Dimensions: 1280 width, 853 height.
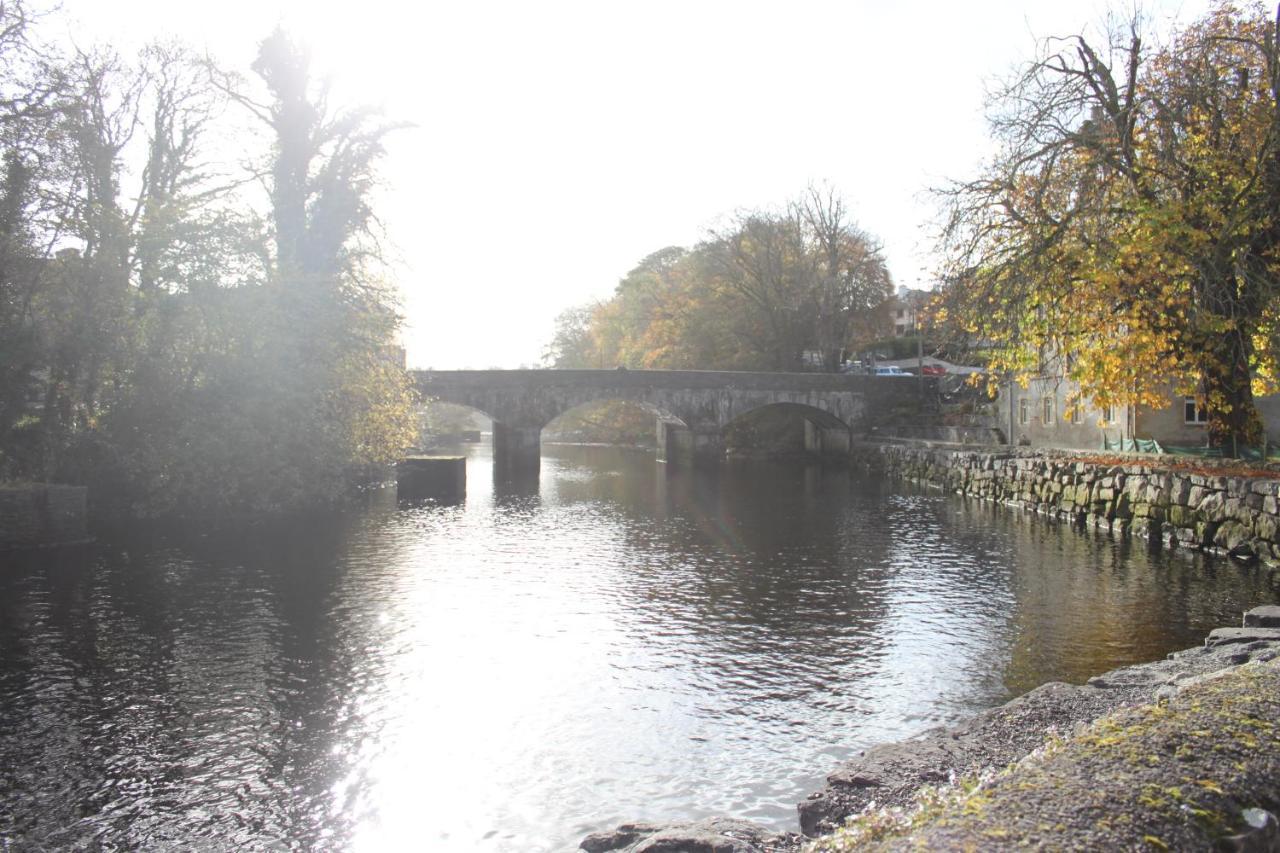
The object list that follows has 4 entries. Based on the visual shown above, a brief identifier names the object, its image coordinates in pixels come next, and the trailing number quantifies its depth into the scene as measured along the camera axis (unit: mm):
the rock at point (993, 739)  6656
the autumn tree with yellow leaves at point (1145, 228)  18875
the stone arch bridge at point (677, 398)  44000
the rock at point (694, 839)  5625
